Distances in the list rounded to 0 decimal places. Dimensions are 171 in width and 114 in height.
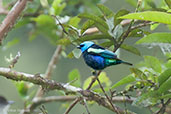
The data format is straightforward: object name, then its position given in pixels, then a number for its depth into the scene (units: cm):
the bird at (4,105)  619
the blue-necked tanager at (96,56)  529
